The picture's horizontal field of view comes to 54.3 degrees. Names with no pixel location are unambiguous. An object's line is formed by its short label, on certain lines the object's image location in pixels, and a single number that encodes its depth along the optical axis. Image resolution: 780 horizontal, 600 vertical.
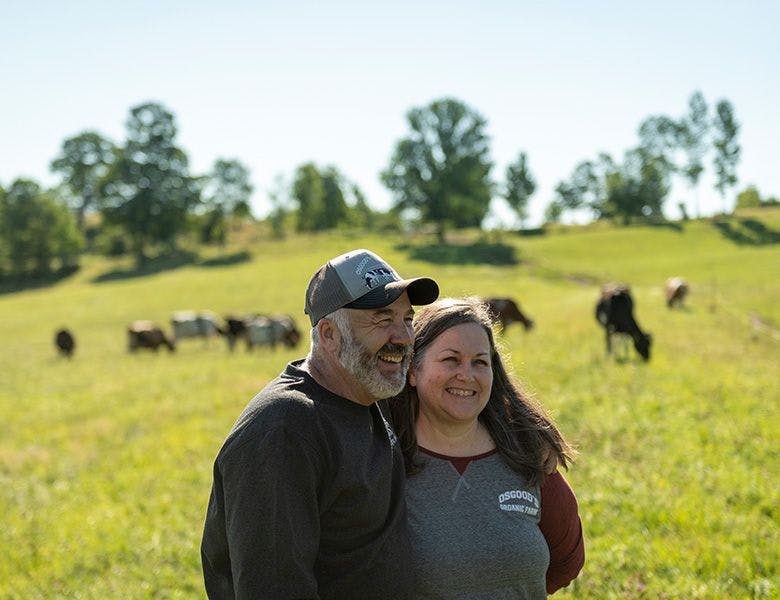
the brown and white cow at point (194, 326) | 35.88
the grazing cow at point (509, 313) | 27.05
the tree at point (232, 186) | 106.31
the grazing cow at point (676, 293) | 32.28
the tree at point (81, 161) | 111.25
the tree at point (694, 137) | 95.25
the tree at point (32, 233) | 77.69
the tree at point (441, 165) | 76.94
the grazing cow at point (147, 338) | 32.50
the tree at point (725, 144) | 94.12
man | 2.66
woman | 3.37
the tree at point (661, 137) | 98.86
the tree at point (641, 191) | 98.06
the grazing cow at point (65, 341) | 31.11
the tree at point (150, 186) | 79.75
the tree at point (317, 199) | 105.81
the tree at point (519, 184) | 99.81
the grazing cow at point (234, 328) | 31.03
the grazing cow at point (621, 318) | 17.42
